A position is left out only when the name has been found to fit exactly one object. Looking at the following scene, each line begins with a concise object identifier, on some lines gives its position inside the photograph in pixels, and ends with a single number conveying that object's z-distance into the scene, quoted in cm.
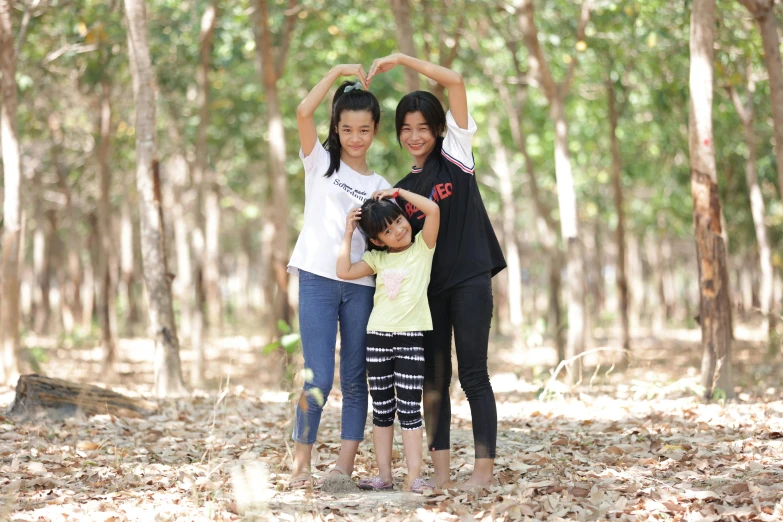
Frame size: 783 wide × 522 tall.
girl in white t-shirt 471
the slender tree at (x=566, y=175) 1083
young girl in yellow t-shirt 449
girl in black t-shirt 460
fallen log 688
